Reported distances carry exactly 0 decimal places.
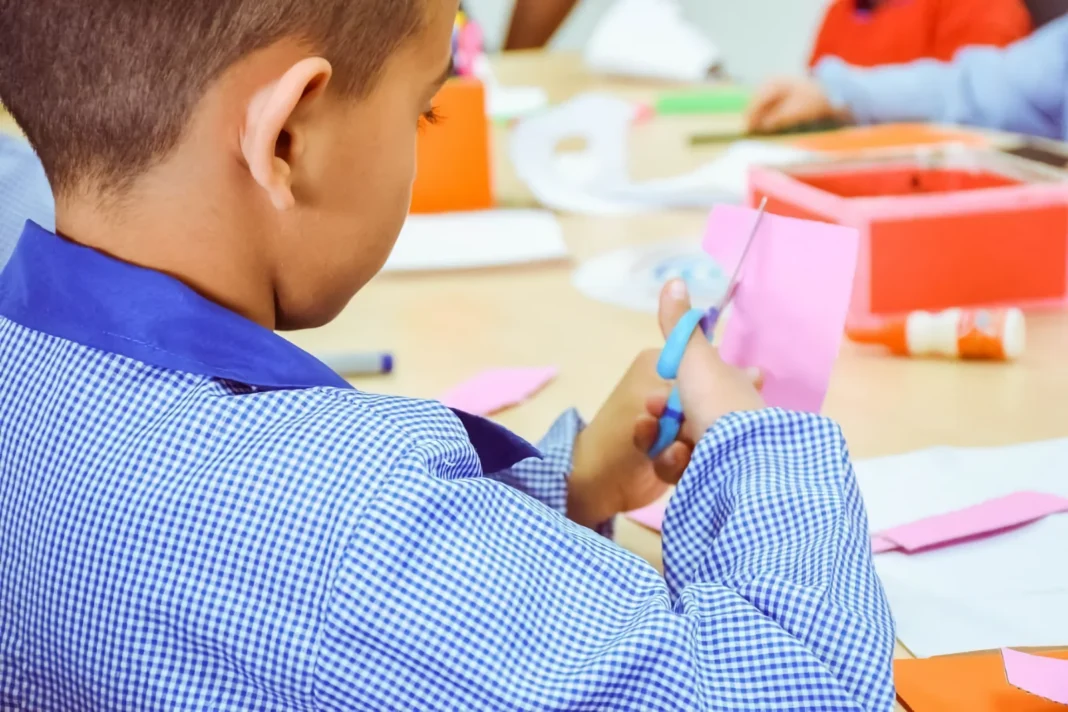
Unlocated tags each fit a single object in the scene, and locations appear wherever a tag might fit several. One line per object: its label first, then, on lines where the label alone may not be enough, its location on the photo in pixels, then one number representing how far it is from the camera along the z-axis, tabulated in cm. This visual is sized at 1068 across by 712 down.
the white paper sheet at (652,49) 233
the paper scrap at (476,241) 114
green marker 196
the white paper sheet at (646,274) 99
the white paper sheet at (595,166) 135
